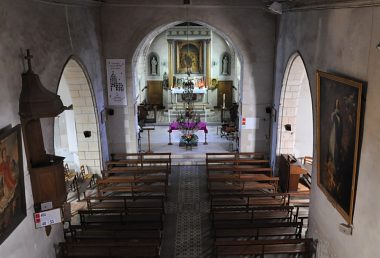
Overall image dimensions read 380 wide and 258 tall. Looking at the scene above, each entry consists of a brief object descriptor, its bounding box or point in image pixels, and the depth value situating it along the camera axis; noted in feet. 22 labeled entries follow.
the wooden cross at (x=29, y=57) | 23.67
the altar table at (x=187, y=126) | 55.62
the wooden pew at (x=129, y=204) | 33.96
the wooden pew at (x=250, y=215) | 31.96
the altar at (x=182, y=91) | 72.79
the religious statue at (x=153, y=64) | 77.15
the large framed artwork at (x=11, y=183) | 20.30
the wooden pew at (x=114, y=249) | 26.78
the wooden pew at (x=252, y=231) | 29.60
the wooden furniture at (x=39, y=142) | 22.66
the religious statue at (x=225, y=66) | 76.54
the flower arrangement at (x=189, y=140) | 54.90
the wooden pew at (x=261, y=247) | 26.93
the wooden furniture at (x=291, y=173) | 39.63
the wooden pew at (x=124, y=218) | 31.96
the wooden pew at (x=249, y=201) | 34.81
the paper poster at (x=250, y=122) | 48.96
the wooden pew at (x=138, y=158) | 45.24
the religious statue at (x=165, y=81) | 76.89
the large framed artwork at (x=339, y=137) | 20.51
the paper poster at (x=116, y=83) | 47.06
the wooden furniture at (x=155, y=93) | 78.18
